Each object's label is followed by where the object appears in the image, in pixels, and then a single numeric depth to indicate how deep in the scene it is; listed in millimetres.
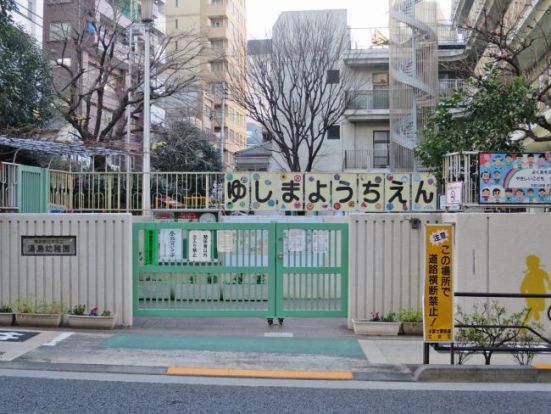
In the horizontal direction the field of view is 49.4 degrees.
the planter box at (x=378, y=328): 9328
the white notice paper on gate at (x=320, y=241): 10008
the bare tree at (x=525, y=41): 13609
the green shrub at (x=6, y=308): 9849
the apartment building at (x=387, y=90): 28953
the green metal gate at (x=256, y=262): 10039
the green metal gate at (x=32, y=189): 11758
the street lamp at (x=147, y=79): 18609
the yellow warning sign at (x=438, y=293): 6957
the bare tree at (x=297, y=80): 25672
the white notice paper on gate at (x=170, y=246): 10062
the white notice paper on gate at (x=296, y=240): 10016
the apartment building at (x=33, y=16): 26891
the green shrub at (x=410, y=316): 9398
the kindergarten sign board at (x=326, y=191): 12266
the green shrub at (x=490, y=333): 7249
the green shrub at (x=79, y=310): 9742
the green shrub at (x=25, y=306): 9727
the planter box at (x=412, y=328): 9344
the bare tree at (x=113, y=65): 24062
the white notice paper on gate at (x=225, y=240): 10070
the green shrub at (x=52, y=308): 9688
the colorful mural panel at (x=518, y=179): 8898
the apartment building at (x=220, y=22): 59719
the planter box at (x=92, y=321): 9570
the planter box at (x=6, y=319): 9703
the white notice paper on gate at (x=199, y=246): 10062
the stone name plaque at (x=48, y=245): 9945
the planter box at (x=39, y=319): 9578
